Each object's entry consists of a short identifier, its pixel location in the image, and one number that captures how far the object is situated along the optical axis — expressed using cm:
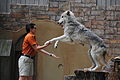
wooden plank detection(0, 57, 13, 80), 961
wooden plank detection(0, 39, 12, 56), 944
